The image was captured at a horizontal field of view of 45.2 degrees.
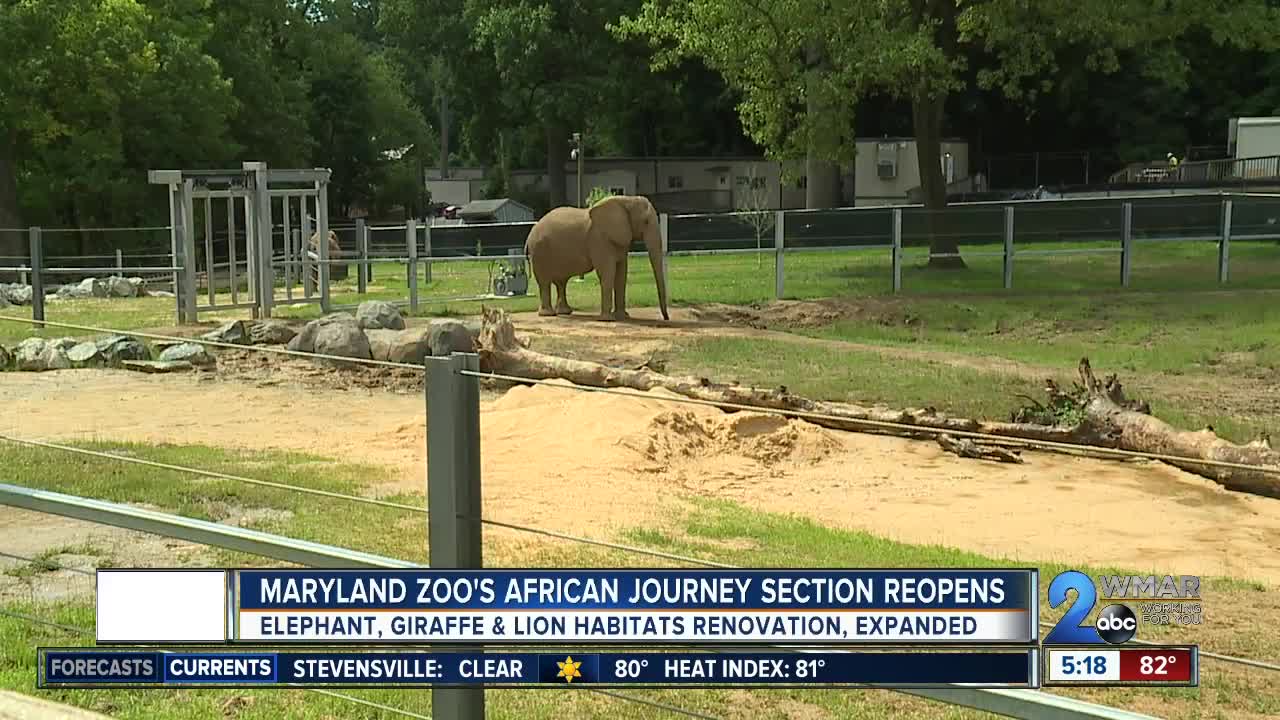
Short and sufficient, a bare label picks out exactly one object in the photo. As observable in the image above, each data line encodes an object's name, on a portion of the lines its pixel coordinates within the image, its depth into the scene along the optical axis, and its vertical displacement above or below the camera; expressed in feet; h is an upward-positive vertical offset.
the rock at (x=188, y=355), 57.57 -6.87
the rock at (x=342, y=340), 57.52 -6.27
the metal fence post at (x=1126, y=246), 93.86 -4.37
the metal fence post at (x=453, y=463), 13.26 -2.50
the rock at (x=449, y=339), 54.90 -5.91
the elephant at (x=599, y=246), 78.64 -3.75
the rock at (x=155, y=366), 56.34 -7.06
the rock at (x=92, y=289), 104.49 -7.90
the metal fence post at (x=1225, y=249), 92.94 -4.55
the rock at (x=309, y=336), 59.21 -6.27
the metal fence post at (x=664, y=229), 89.86 -3.29
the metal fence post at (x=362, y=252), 97.19 -4.99
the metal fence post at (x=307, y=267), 85.85 -5.40
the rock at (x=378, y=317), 65.67 -6.18
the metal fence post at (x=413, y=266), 83.43 -5.04
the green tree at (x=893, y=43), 98.94 +8.81
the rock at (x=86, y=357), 57.16 -6.84
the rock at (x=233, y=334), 62.85 -6.59
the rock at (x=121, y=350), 57.47 -6.67
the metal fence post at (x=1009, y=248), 92.99 -4.45
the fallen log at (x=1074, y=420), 36.01 -6.45
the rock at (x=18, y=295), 95.91 -7.67
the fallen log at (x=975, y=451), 39.19 -7.08
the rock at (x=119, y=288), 103.96 -7.79
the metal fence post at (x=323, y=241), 84.13 -3.75
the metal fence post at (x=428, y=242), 93.50 -4.19
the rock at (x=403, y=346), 56.80 -6.44
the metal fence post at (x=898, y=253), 92.94 -4.77
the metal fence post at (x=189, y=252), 77.51 -3.99
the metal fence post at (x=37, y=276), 72.23 -4.84
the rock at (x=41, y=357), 56.39 -6.77
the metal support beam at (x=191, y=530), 14.47 -3.61
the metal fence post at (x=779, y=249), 92.20 -4.48
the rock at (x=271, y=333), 64.08 -6.70
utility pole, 189.26 +2.62
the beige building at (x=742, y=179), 183.01 -0.69
